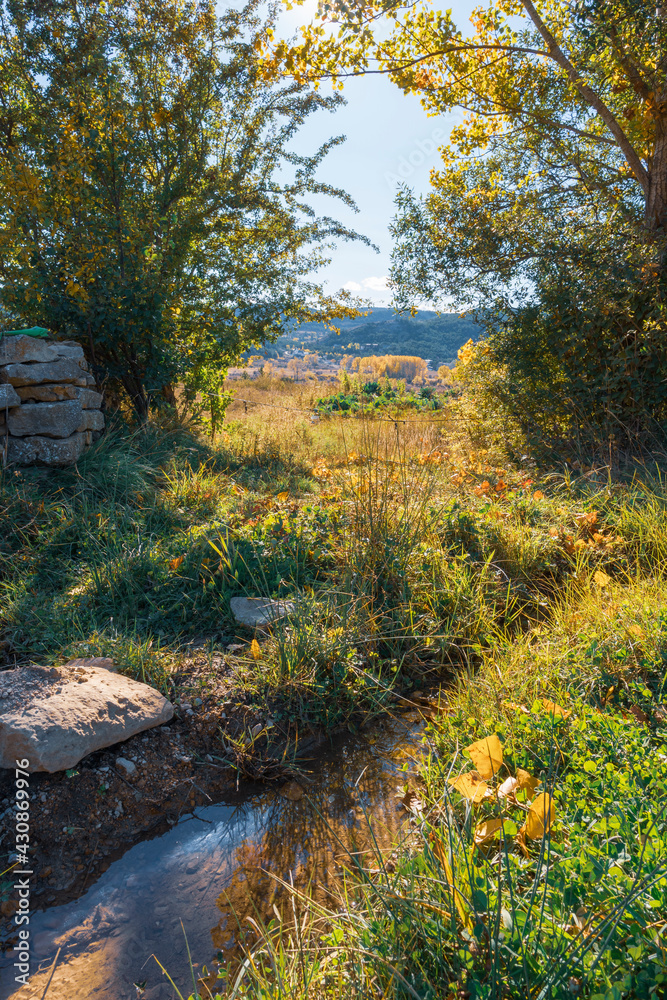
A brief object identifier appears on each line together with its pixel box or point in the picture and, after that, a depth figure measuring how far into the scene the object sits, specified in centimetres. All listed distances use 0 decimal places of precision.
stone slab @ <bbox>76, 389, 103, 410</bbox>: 488
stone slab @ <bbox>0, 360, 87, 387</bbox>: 447
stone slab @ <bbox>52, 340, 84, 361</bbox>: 480
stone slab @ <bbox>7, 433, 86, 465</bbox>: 446
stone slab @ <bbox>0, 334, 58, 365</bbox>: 449
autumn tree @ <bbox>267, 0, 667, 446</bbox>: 494
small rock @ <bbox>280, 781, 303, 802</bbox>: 220
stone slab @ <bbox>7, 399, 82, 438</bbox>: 445
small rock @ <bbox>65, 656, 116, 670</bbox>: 260
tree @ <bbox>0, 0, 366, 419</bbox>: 501
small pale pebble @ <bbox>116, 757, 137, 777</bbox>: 217
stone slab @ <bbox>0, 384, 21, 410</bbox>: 434
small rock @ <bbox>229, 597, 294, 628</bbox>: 291
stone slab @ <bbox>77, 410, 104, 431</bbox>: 481
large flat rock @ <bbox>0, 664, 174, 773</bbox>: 197
